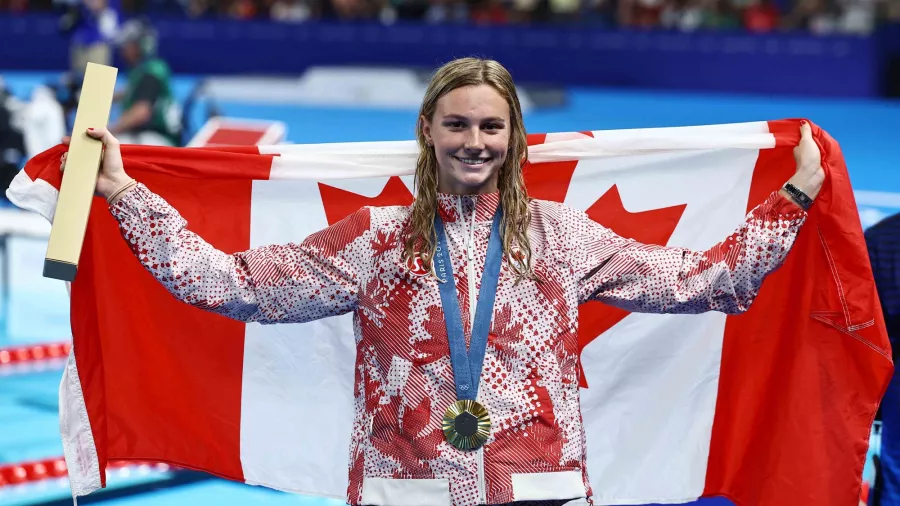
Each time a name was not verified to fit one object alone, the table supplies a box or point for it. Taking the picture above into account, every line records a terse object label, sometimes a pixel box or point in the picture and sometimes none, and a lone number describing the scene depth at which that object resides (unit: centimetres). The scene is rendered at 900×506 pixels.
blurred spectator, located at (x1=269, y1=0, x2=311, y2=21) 4231
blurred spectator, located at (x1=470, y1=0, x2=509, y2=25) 4103
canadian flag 634
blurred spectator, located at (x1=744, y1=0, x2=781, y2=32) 3844
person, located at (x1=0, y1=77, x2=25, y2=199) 1920
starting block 1223
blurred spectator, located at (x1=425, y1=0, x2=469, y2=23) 4141
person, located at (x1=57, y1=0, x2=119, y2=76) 2777
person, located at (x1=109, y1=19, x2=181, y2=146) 1927
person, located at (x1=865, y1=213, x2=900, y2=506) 643
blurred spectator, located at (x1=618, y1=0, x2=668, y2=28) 3937
